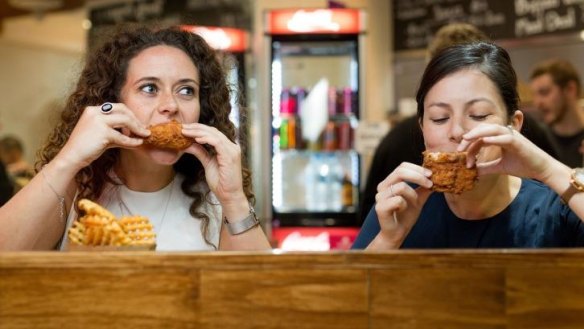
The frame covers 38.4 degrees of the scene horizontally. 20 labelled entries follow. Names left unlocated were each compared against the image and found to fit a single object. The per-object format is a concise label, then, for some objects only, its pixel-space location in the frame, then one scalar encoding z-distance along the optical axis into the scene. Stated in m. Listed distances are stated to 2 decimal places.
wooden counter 1.50
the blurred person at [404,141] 3.85
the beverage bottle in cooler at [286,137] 7.04
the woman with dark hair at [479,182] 2.06
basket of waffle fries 1.67
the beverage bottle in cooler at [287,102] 7.01
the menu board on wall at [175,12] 8.37
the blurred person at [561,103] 5.55
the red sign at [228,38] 7.23
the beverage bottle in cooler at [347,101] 6.96
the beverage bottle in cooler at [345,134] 6.95
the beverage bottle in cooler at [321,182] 7.02
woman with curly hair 2.12
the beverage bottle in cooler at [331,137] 6.99
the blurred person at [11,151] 8.27
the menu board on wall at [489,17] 6.96
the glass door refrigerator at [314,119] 6.77
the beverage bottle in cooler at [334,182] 6.98
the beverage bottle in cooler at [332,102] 6.96
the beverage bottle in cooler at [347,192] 6.93
